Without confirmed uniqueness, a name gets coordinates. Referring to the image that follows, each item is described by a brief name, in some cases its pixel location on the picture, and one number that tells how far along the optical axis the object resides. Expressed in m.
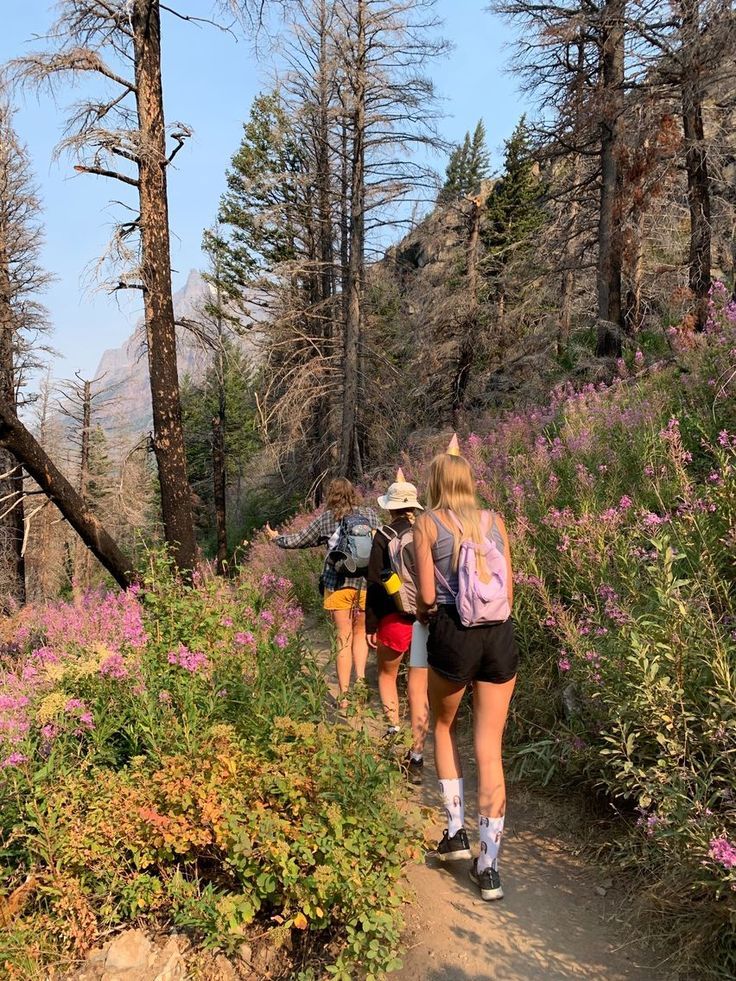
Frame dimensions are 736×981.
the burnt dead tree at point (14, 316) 14.62
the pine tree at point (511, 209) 24.72
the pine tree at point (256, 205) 18.48
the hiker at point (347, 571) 4.78
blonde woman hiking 2.92
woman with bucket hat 3.92
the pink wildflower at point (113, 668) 3.36
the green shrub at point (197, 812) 2.48
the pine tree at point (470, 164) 32.47
